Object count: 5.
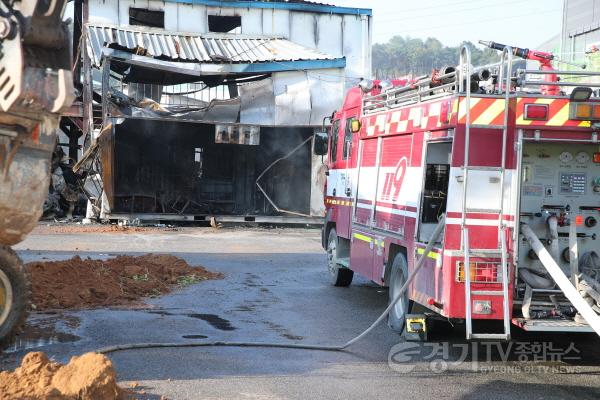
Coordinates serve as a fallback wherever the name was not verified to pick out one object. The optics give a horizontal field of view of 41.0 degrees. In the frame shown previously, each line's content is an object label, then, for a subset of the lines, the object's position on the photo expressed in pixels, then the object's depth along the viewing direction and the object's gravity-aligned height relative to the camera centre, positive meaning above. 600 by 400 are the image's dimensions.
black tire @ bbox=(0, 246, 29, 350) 7.59 -1.31
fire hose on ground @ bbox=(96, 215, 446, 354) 8.28 -1.87
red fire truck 7.88 -0.25
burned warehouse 25.84 +1.60
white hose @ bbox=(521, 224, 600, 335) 7.03 -0.95
